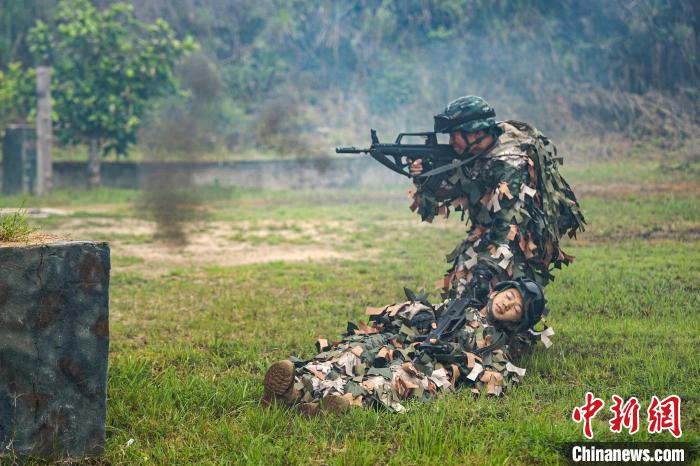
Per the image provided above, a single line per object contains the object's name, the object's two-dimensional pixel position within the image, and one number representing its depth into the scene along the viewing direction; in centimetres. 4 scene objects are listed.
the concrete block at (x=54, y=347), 414
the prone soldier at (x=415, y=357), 483
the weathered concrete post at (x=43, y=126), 2283
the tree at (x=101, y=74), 2397
